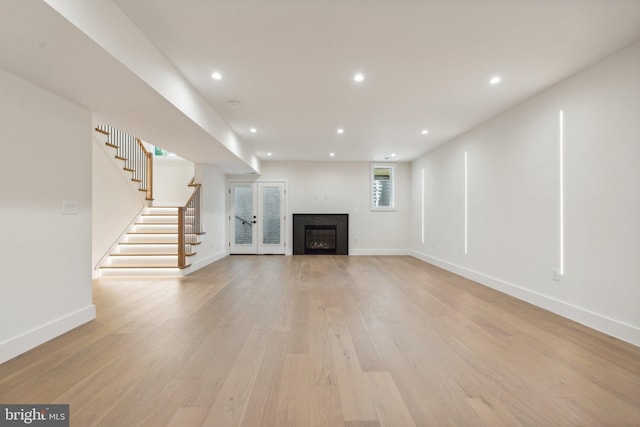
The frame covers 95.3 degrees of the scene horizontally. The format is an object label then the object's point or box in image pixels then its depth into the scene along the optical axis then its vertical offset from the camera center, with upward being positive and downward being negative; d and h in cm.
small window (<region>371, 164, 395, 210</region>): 860 +85
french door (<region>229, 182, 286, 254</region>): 844 -5
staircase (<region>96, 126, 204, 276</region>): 539 -51
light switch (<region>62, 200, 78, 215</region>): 281 +6
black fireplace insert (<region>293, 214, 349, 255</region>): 841 -57
